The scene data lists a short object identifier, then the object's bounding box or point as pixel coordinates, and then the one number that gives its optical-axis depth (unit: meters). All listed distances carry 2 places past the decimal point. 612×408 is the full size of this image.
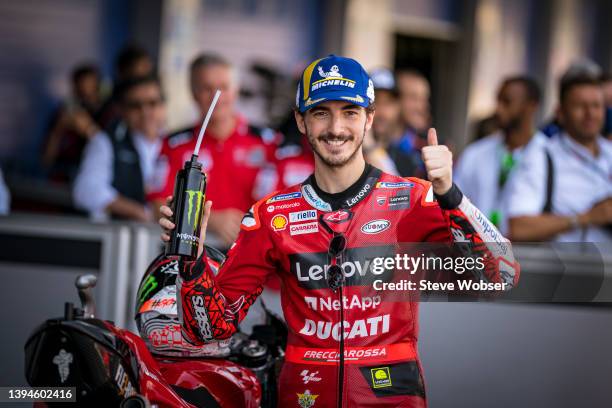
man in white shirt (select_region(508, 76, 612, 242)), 10.53
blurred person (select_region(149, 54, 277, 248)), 11.33
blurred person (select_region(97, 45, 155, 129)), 15.41
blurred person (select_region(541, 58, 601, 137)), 11.59
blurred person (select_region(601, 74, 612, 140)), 13.31
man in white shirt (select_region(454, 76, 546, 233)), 12.05
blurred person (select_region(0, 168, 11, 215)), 11.89
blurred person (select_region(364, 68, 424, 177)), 11.28
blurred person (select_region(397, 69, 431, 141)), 13.77
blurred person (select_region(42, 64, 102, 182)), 17.03
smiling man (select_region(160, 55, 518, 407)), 6.21
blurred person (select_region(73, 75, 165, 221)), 12.66
